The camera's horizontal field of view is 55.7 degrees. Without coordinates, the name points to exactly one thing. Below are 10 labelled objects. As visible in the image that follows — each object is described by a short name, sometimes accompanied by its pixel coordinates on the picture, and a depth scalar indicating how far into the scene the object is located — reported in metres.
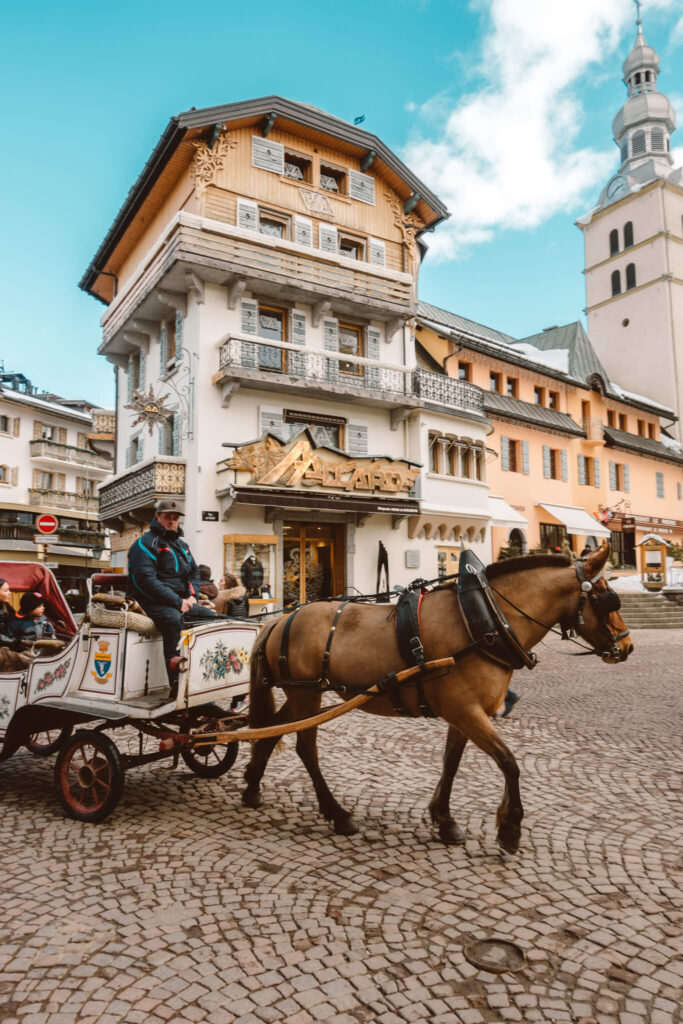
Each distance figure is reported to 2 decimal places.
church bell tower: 44.19
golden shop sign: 18.02
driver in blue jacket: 5.13
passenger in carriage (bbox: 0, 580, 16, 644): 6.05
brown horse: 4.34
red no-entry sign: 14.47
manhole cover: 3.04
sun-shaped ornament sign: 19.06
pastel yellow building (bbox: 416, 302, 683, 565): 27.72
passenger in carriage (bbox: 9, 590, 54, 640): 6.27
